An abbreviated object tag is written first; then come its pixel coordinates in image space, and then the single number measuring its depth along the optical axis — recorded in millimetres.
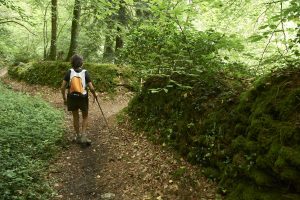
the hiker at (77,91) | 7750
